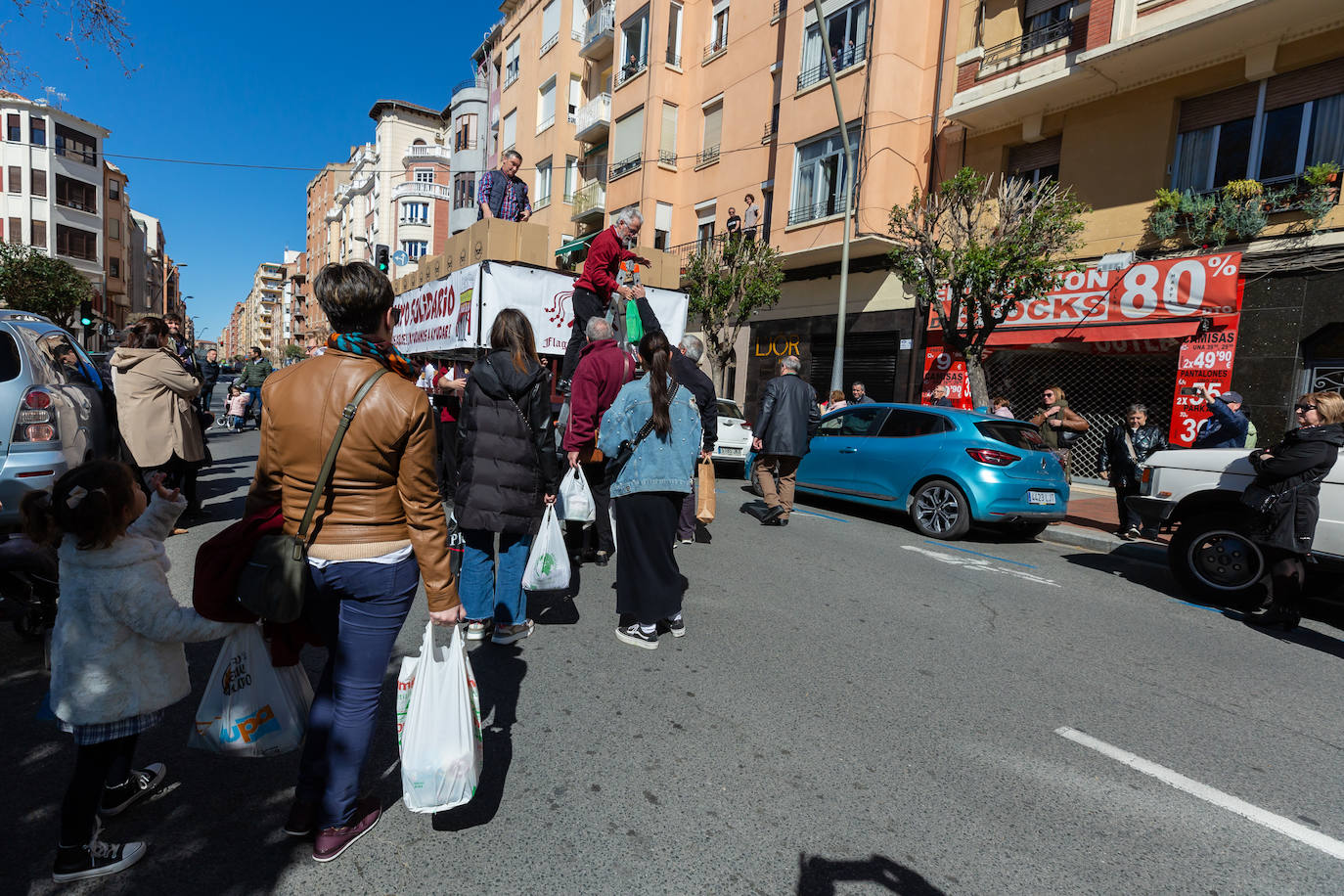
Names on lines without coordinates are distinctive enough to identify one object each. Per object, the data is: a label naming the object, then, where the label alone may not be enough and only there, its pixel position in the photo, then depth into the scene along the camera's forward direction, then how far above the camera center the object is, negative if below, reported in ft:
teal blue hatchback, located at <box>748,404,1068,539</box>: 25.89 -2.38
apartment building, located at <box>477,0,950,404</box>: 52.49 +23.87
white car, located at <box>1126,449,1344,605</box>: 18.79 -2.61
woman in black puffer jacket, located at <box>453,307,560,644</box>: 12.55 -1.38
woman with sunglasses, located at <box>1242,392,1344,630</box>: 16.42 -1.46
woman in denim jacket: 13.44 -1.83
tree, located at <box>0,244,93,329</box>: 104.47 +9.69
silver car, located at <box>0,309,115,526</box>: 14.88 -1.46
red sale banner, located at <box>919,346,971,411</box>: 50.16 +2.22
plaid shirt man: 29.04 +7.50
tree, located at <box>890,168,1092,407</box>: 33.37 +7.68
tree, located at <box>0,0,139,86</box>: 17.08 +8.18
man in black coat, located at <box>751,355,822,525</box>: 25.49 -1.35
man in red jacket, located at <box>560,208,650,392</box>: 19.35 +2.99
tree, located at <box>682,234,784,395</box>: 53.42 +8.25
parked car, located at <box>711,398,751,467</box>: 39.93 -2.65
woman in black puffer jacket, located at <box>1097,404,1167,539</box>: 28.02 -1.27
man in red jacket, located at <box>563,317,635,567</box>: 15.60 -0.01
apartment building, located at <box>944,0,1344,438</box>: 34.96 +16.00
